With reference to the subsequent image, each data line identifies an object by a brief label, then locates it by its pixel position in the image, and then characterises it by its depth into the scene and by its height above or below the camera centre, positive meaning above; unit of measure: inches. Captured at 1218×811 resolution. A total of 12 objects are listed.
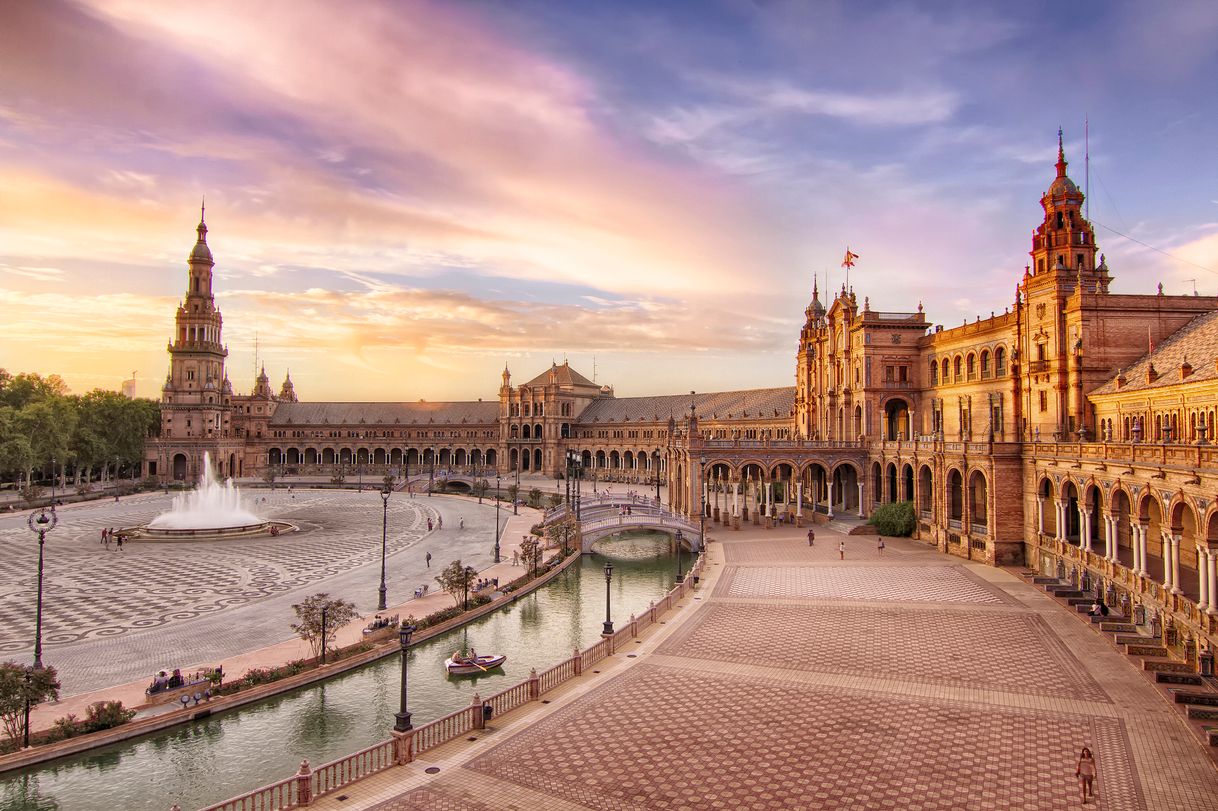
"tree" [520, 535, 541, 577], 1938.7 -278.6
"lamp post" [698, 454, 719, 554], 2257.6 -244.0
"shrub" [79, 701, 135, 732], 916.0 -335.9
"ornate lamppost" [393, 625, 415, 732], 836.0 -299.1
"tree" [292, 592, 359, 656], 1182.9 -277.4
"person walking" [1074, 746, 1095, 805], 697.6 -297.2
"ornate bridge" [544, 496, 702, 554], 2402.8 -258.4
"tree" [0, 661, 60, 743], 853.2 -286.2
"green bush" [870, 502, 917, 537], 2324.1 -226.3
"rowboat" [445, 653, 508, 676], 1228.5 -360.2
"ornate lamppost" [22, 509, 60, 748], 1065.6 -142.2
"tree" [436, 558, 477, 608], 1536.7 -275.3
